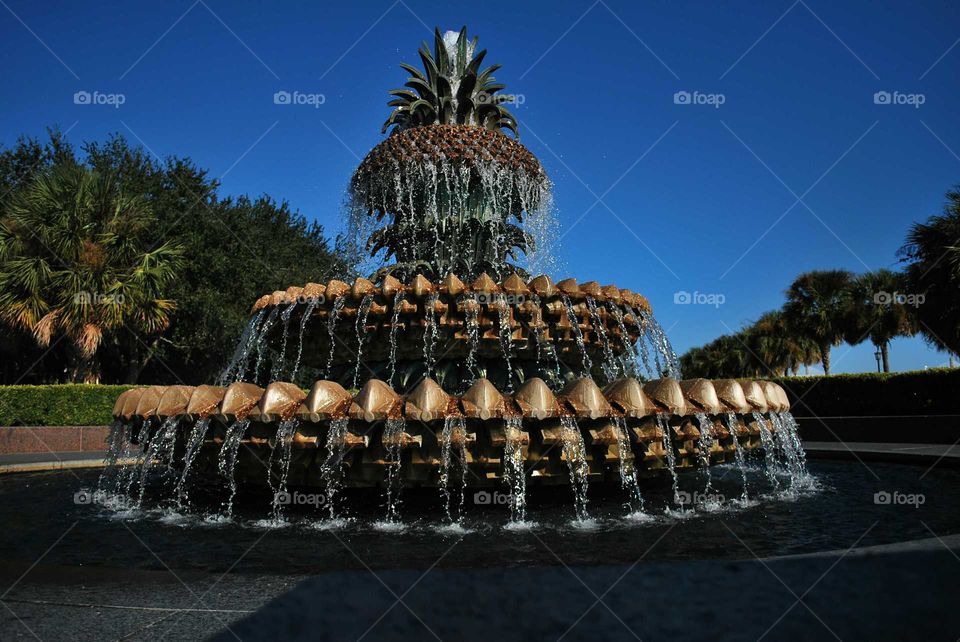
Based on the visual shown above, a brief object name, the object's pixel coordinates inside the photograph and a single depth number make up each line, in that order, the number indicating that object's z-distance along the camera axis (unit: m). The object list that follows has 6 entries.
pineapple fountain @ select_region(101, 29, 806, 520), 4.65
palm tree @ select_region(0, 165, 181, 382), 18.98
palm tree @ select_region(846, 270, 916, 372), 32.78
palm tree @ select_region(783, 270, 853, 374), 36.69
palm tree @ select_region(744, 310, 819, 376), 43.69
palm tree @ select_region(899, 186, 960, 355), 21.45
